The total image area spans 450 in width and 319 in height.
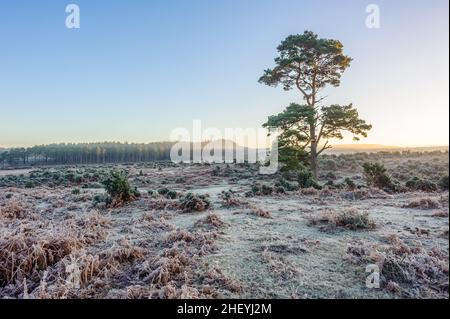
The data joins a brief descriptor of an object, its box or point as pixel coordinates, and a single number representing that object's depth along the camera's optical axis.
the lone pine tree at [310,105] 17.59
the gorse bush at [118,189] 11.71
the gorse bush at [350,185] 14.66
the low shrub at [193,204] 10.06
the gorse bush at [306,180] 15.75
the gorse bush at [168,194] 13.24
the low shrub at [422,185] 13.98
